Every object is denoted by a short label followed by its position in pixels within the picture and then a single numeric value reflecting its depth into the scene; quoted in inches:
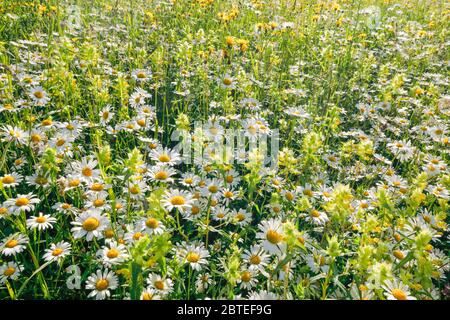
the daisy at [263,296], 22.7
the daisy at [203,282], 25.7
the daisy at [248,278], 25.3
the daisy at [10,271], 24.6
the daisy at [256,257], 26.1
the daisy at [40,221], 26.5
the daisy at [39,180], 28.6
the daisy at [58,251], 25.2
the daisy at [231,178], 31.5
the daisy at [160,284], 23.1
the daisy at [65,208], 27.3
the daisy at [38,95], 36.0
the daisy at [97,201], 27.1
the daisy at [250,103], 39.6
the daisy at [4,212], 26.1
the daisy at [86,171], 28.6
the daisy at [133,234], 24.6
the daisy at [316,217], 30.2
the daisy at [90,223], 25.7
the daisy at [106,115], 35.7
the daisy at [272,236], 25.4
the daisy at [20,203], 26.5
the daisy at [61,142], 30.8
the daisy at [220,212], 29.5
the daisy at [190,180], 30.4
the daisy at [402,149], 38.4
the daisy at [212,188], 29.4
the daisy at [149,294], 22.2
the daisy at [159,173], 29.4
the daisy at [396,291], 22.0
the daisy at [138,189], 28.3
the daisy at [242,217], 29.6
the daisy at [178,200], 26.9
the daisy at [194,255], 25.3
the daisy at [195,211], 27.7
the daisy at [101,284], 24.4
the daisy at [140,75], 41.1
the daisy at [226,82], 42.0
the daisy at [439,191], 32.0
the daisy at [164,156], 30.8
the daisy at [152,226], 25.3
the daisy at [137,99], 37.4
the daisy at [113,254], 24.1
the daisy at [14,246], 24.8
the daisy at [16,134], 31.3
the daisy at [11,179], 28.9
